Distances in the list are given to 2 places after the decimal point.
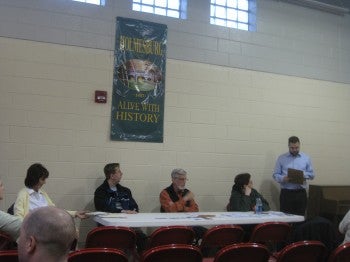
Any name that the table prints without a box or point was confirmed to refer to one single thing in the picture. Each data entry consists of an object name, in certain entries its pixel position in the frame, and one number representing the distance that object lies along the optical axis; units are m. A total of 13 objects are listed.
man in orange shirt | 5.07
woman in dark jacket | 5.26
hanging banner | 5.47
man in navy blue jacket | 4.84
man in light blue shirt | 5.95
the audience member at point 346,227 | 3.51
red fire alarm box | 5.34
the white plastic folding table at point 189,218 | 3.98
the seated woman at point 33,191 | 4.03
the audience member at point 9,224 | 2.30
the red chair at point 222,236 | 3.75
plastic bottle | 5.02
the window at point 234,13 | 6.35
